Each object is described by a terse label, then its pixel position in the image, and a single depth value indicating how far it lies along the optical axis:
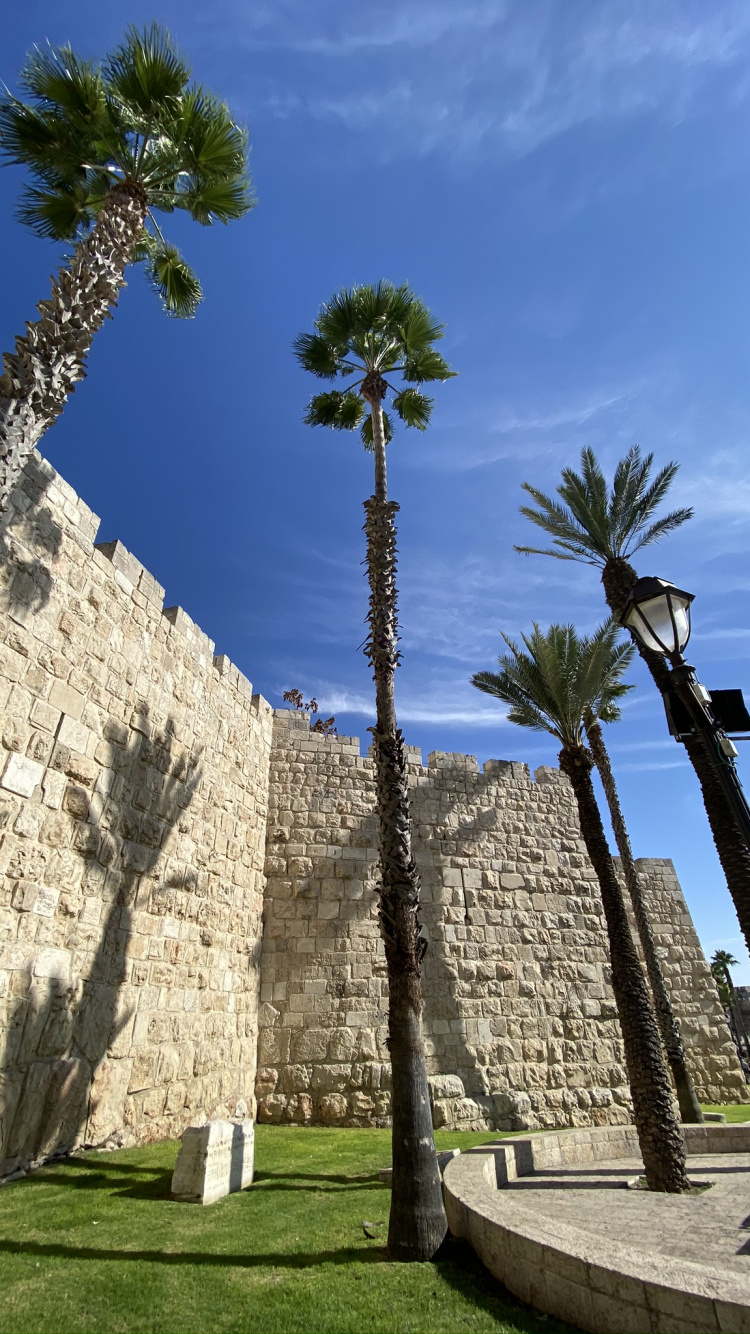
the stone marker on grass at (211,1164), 5.52
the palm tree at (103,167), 6.25
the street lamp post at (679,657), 3.80
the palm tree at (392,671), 4.77
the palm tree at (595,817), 7.25
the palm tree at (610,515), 10.62
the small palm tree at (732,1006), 40.81
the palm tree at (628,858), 11.55
